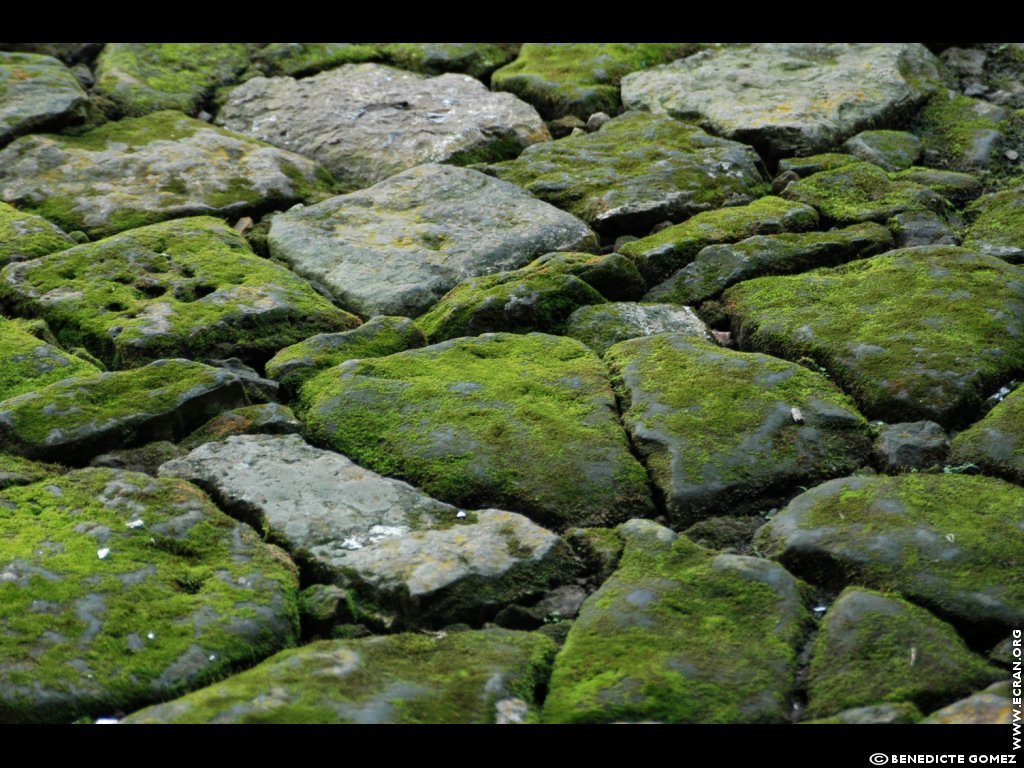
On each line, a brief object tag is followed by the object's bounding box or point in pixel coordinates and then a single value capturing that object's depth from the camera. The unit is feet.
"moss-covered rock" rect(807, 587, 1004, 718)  18.70
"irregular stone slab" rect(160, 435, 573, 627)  21.86
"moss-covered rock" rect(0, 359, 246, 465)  25.75
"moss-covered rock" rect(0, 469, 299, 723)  19.24
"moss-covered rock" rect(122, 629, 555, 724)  18.44
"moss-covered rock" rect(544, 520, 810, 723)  18.84
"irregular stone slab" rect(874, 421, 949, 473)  25.11
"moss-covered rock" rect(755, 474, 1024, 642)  20.54
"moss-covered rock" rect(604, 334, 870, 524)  24.81
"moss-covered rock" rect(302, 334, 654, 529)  24.95
